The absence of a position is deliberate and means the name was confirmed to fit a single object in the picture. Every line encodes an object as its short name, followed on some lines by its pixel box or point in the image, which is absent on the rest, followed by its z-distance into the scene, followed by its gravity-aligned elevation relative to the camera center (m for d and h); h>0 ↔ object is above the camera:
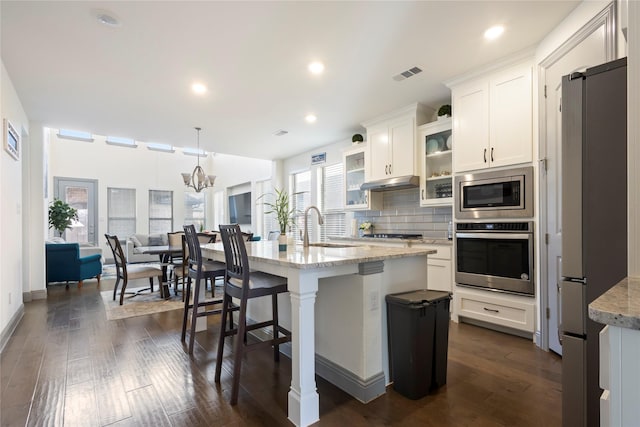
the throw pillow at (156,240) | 8.37 -0.70
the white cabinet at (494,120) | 2.77 +0.91
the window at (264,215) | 7.90 -0.02
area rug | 3.76 -1.22
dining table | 4.47 -0.61
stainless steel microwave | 2.75 +0.19
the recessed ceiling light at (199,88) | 3.38 +1.42
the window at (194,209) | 10.34 +0.19
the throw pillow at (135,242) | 7.93 -0.71
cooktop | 4.18 -0.31
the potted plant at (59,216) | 6.28 -0.03
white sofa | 7.95 -0.77
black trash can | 1.87 -0.80
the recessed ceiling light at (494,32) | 2.43 +1.47
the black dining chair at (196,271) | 2.64 -0.51
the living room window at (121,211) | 9.00 +0.11
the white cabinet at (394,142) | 3.99 +0.99
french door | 8.29 +0.35
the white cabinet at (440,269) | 3.41 -0.63
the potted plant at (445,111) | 3.61 +1.22
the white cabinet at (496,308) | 2.75 -0.91
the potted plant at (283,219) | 2.60 -0.04
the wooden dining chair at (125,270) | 4.29 -0.80
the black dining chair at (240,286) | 1.88 -0.48
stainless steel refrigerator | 1.18 +0.00
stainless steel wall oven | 2.74 -0.41
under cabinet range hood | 3.94 +0.42
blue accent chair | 5.05 -0.82
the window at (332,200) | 5.73 +0.27
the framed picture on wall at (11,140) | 2.96 +0.78
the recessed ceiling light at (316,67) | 2.95 +1.45
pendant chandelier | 5.94 +0.70
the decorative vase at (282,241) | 2.54 -0.23
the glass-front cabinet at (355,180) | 4.87 +0.56
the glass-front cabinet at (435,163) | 3.73 +0.65
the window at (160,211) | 9.73 +0.11
